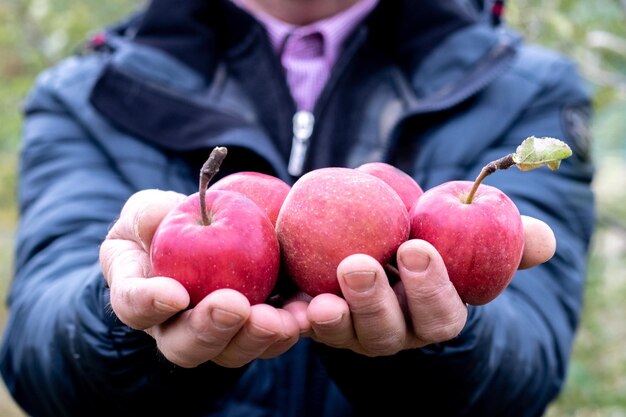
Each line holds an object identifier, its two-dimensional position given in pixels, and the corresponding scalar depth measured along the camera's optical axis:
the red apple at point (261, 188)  0.98
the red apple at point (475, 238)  0.94
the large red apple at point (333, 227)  0.94
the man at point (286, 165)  1.05
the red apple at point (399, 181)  0.99
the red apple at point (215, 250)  0.92
